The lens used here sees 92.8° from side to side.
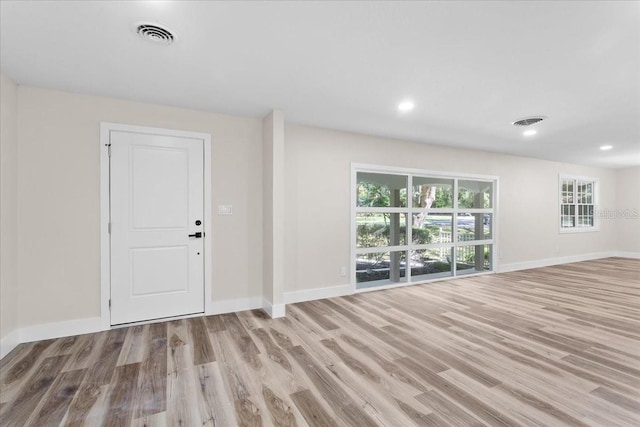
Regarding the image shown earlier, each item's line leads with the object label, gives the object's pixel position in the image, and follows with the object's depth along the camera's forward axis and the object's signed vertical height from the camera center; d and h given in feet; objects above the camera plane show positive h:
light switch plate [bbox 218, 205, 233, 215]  12.34 +0.25
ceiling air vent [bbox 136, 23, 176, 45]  6.58 +4.10
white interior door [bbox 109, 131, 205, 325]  10.82 -0.35
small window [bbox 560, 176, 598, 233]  24.38 +0.87
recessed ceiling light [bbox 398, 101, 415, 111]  11.23 +4.14
